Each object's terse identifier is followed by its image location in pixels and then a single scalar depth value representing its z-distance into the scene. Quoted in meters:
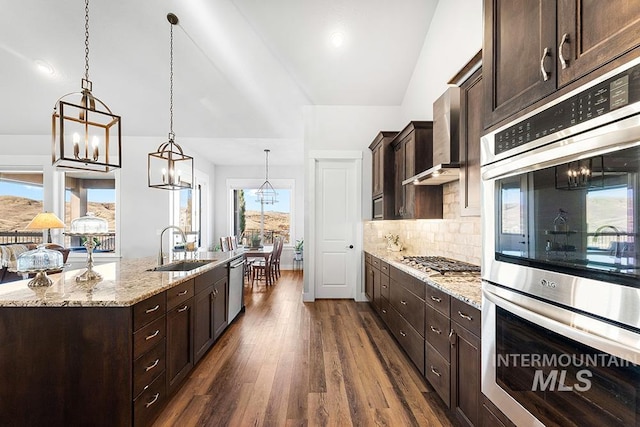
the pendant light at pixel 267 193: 8.20
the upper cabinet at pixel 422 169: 3.45
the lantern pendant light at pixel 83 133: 2.18
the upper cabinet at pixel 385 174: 4.36
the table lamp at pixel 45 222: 4.74
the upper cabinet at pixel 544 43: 0.88
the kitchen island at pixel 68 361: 1.73
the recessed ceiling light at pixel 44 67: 4.56
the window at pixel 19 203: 6.07
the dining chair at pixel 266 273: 6.51
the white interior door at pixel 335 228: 5.25
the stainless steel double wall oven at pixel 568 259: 0.82
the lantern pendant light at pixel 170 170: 3.36
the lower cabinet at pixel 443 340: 1.72
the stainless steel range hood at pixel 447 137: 2.58
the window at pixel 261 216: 9.12
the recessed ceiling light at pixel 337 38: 4.00
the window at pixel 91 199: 6.25
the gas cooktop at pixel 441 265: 2.48
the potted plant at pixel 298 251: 8.69
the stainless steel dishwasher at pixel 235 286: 3.87
